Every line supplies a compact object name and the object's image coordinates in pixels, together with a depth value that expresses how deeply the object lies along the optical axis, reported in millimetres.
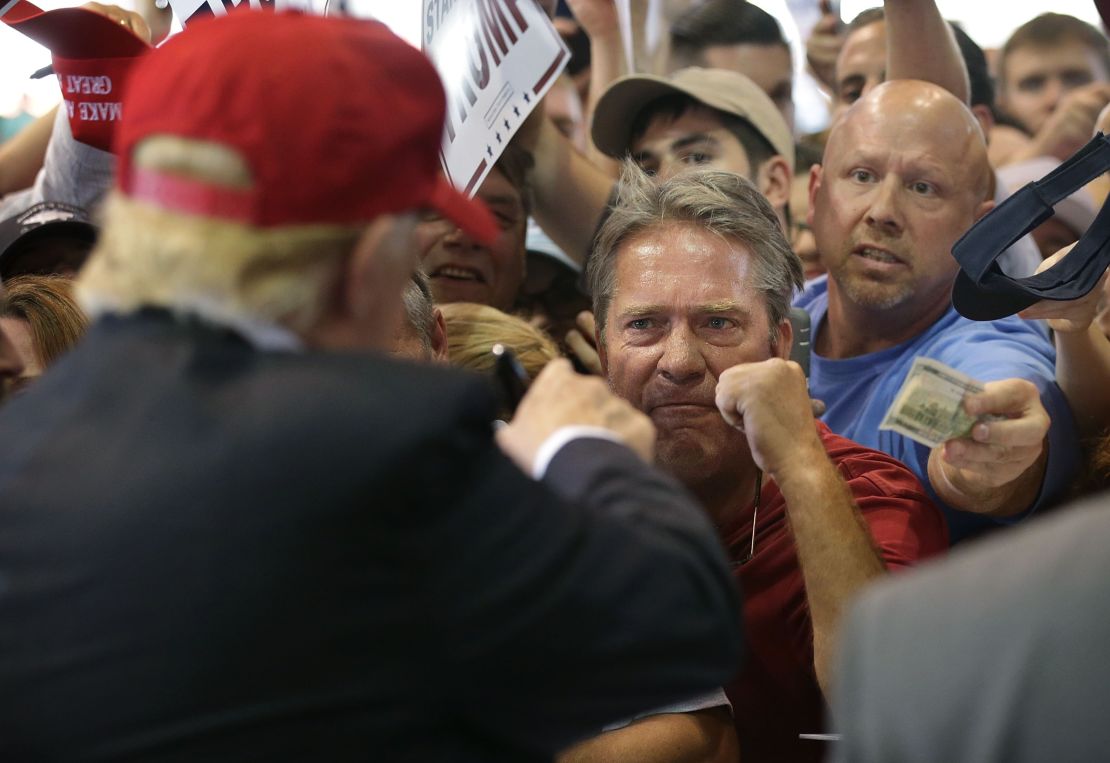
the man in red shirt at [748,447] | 1832
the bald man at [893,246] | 2678
